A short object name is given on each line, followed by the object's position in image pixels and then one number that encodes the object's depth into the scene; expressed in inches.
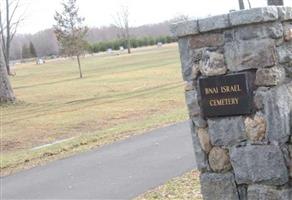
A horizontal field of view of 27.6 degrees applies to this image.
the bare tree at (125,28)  3670.3
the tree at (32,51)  4308.6
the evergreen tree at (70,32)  1557.6
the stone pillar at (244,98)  180.2
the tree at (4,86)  1007.0
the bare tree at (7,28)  2522.1
